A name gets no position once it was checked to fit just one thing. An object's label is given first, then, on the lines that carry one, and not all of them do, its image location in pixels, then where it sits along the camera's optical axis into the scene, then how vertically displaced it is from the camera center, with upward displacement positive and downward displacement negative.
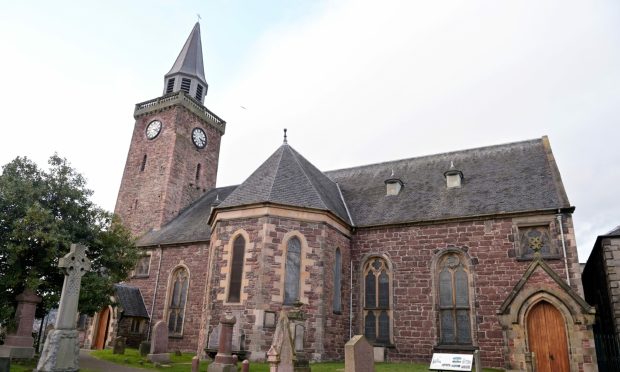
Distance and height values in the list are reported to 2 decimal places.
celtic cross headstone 10.78 -0.10
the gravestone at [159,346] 18.08 -0.75
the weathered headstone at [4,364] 11.75 -1.09
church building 16.06 +2.77
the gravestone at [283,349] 12.78 -0.47
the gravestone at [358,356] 10.35 -0.45
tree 16.27 +3.13
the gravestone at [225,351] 14.54 -0.68
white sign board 12.29 -0.59
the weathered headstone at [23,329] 15.65 -0.30
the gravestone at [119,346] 21.44 -0.95
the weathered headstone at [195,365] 14.81 -1.14
